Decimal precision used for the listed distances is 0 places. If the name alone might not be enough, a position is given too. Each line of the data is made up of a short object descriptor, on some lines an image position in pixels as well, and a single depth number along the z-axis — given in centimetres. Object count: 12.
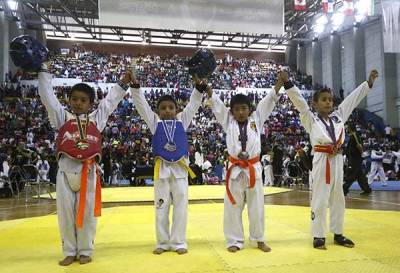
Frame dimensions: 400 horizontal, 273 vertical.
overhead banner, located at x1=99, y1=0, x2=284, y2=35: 737
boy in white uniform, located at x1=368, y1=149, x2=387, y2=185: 1163
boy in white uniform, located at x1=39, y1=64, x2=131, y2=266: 293
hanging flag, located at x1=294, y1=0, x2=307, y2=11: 1327
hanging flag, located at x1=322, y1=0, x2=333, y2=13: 1532
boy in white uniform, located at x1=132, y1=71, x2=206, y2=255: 324
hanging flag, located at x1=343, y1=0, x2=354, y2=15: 1454
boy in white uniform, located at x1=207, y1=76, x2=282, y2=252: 330
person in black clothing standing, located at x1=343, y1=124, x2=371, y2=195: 791
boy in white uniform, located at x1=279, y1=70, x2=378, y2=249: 338
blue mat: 995
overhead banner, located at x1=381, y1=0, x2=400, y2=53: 919
